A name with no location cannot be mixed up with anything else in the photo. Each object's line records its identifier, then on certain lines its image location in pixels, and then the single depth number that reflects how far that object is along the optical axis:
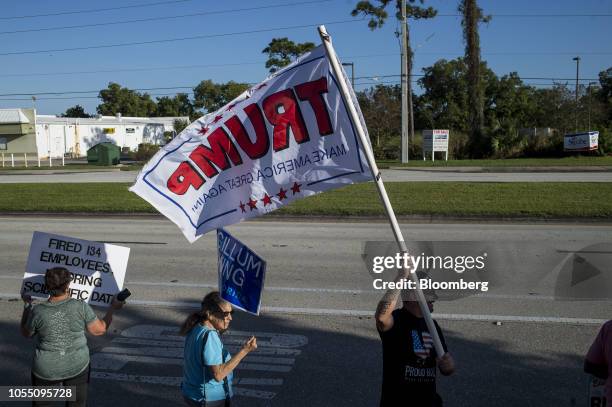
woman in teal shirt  3.73
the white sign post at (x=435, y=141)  38.62
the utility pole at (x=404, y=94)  34.34
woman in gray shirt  4.06
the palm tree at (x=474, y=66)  41.88
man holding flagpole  3.64
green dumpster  44.09
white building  59.31
